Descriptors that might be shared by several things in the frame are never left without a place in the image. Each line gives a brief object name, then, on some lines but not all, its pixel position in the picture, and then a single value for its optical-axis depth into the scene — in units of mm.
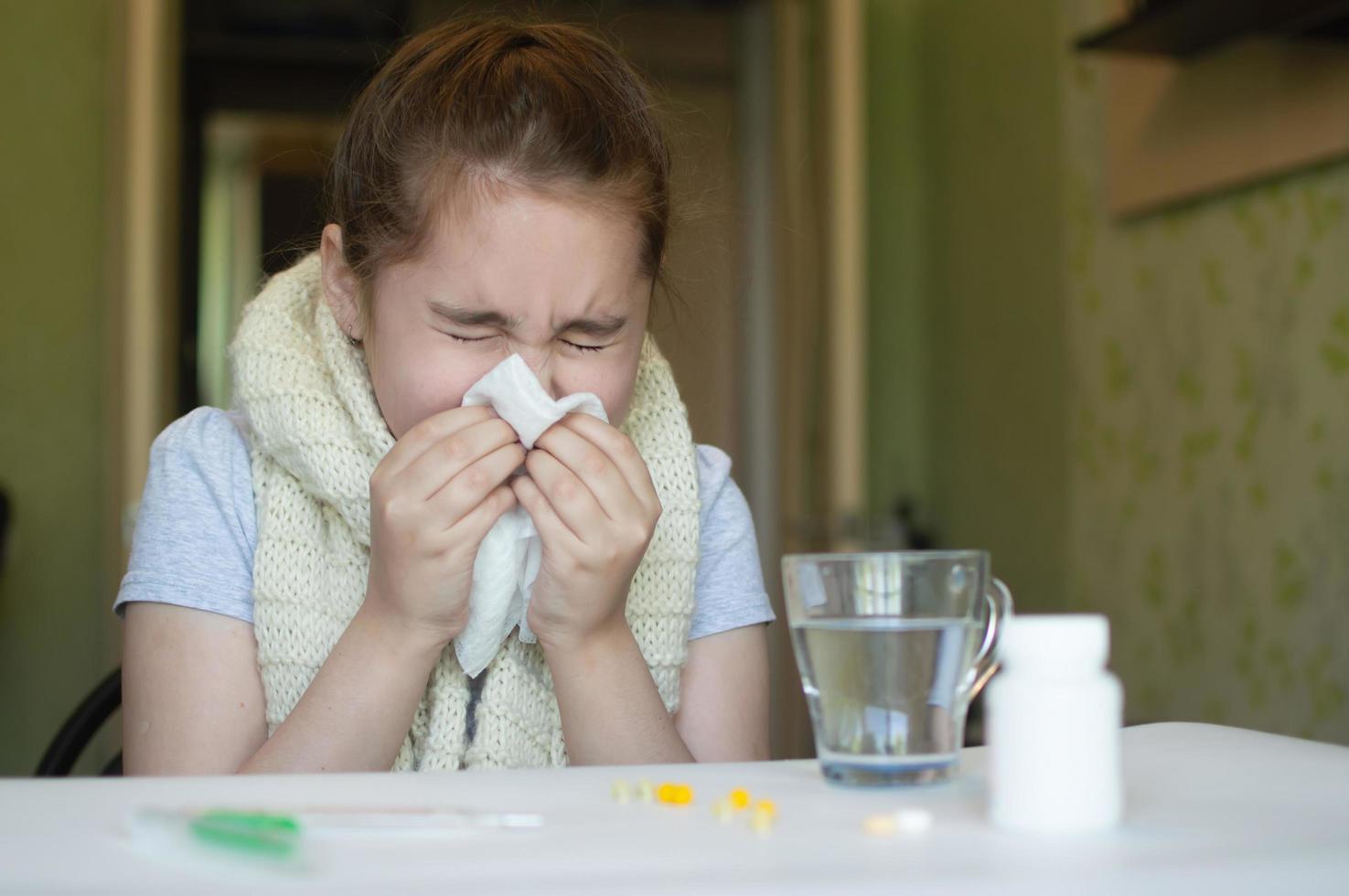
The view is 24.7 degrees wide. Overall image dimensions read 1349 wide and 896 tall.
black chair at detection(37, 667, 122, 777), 1670
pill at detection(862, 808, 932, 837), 1105
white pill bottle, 1108
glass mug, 1181
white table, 1044
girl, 1461
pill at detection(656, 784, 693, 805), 1162
